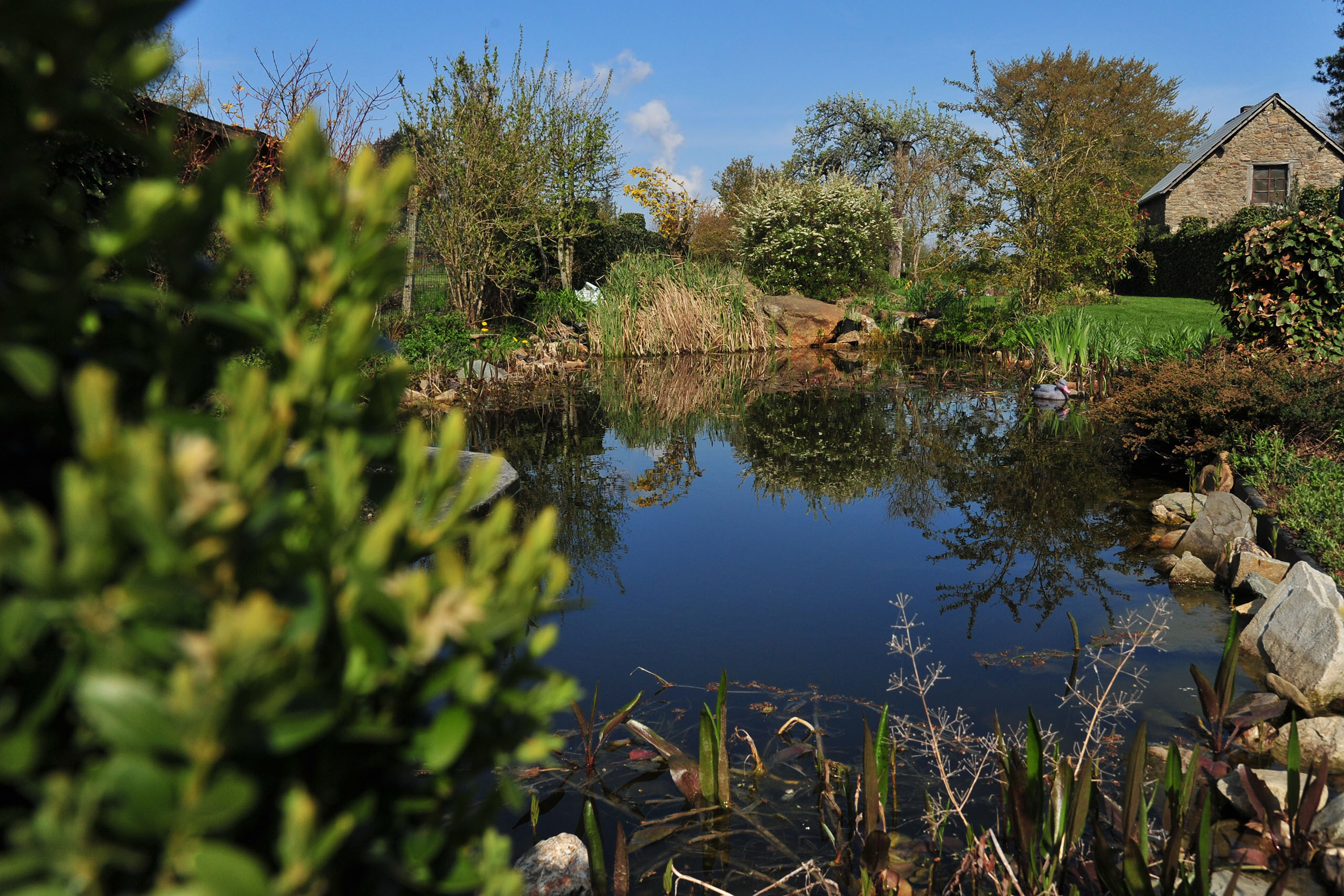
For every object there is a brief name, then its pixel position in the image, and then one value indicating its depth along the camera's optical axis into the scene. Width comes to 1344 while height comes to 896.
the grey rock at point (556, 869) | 2.29
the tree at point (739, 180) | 34.25
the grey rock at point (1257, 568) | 4.65
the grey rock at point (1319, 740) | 3.02
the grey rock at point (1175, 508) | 6.04
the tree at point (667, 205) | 23.91
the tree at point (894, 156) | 37.56
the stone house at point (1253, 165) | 31.59
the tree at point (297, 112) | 10.22
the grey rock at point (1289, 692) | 3.36
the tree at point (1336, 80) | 36.62
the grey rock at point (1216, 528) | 5.19
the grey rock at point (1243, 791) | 2.67
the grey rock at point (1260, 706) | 3.02
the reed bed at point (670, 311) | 16.11
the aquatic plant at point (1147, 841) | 1.84
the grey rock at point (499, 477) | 6.20
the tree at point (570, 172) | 16.58
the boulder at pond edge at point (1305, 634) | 3.39
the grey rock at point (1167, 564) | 5.02
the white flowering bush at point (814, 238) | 22.27
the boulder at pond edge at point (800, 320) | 18.98
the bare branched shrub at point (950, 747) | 2.67
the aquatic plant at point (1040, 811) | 2.07
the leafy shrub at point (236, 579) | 0.61
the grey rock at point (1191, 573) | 4.88
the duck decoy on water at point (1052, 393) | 11.29
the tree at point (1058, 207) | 16.19
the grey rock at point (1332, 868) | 2.27
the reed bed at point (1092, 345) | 10.60
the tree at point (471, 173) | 14.68
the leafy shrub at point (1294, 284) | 7.54
